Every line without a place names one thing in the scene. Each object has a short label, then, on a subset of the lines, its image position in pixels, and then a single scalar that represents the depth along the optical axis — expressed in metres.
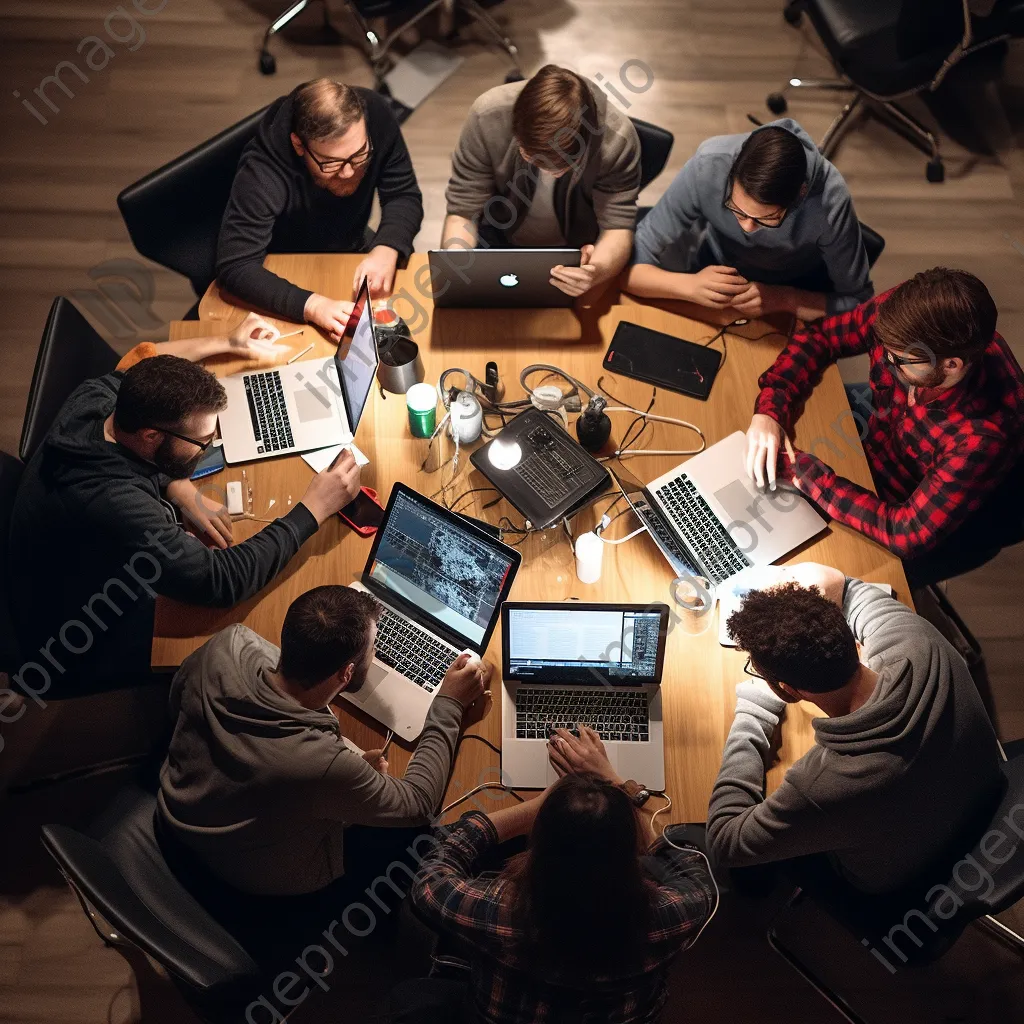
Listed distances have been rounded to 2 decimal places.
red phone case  2.40
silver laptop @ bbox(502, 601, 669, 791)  2.07
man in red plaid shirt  2.17
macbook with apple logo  2.43
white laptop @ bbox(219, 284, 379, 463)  2.44
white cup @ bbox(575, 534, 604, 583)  2.24
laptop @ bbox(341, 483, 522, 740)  2.15
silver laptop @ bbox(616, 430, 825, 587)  2.35
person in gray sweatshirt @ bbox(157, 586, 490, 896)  1.93
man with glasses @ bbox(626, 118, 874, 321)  2.43
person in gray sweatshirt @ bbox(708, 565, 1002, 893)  1.88
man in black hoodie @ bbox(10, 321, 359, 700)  2.22
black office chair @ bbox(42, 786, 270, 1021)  1.82
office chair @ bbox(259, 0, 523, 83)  4.11
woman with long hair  1.69
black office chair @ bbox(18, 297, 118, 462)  2.39
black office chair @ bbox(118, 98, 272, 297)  2.70
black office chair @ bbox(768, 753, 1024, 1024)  1.87
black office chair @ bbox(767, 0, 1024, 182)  3.48
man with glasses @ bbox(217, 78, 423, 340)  2.64
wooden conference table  2.16
